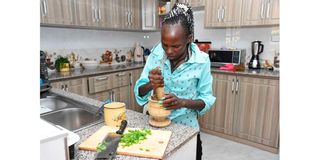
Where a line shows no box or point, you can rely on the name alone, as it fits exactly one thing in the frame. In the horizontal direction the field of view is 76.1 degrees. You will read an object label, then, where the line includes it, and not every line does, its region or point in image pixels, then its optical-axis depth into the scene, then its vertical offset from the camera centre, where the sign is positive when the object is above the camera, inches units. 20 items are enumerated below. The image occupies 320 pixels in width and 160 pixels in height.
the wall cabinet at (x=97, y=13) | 106.6 +27.0
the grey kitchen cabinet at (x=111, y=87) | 104.1 -13.4
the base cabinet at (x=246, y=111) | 91.4 -23.9
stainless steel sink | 47.6 -12.4
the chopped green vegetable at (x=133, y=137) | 31.0 -11.8
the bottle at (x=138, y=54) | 146.3 +5.7
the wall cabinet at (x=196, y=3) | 114.6 +33.4
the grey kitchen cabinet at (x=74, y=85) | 89.9 -10.6
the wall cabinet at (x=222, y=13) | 102.9 +25.5
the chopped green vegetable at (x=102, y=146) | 28.7 -12.1
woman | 36.3 -2.1
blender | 105.9 +4.5
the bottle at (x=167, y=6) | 131.3 +35.7
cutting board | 28.5 -12.3
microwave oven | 107.0 +2.6
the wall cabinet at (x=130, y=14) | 126.7 +30.5
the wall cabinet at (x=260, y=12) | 91.4 +22.9
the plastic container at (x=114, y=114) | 37.6 -9.6
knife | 26.8 -12.0
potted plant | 107.4 -1.0
